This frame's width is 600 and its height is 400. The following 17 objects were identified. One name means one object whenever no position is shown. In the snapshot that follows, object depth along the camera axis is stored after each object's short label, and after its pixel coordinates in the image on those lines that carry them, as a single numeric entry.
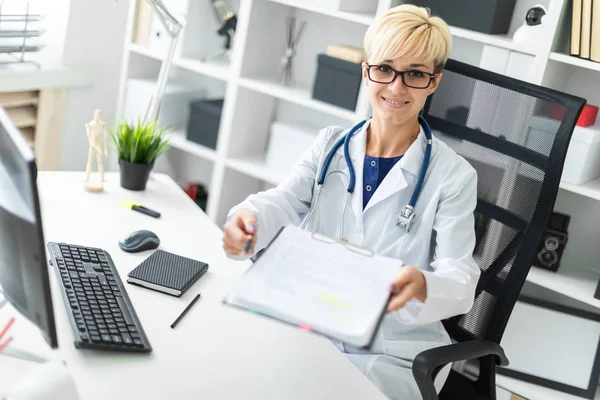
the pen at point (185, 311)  1.58
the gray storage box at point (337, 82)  2.78
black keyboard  1.45
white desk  1.37
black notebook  1.71
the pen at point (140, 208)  2.12
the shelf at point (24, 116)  3.06
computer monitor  1.14
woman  1.79
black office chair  1.84
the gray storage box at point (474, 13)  2.52
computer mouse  1.86
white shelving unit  2.49
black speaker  2.56
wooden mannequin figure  2.18
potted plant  2.27
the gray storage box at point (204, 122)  3.15
